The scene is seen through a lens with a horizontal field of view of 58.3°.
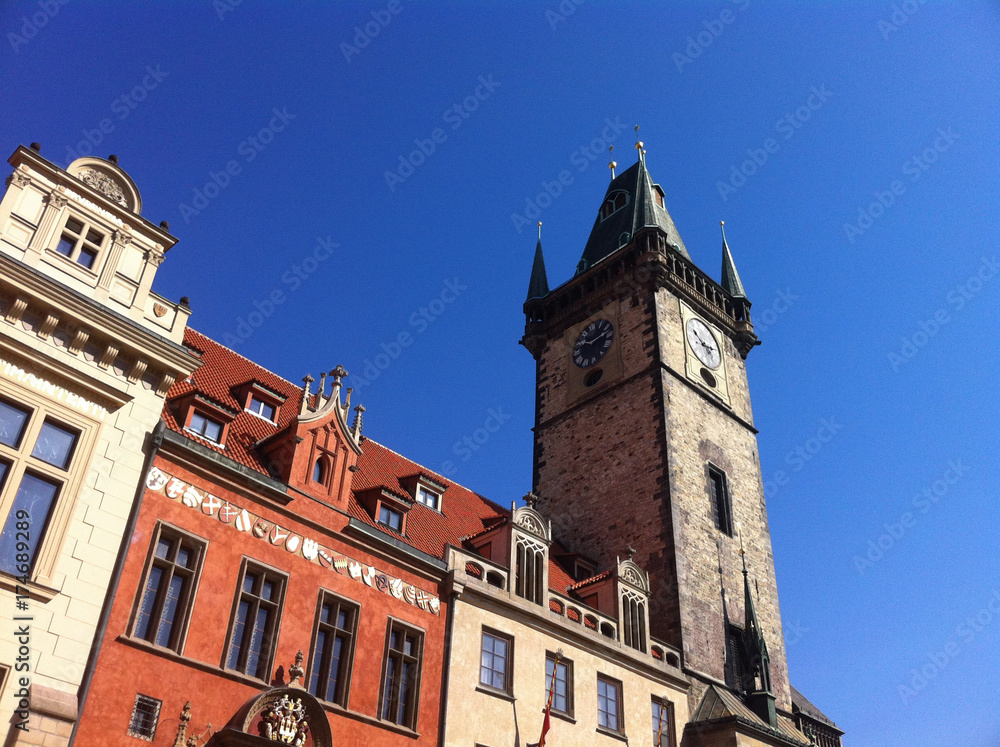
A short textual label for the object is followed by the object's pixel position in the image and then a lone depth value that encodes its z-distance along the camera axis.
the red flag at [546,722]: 19.41
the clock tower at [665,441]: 26.17
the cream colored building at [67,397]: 13.07
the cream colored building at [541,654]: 19.39
